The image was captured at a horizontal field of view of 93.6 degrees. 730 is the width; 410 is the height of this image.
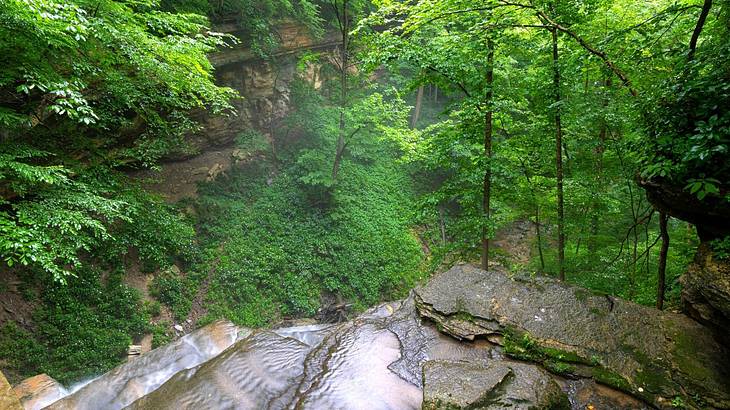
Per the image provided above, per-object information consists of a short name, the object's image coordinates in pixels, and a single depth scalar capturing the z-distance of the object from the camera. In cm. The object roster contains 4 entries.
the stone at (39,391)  593
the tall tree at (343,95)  1274
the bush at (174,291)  941
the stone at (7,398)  363
